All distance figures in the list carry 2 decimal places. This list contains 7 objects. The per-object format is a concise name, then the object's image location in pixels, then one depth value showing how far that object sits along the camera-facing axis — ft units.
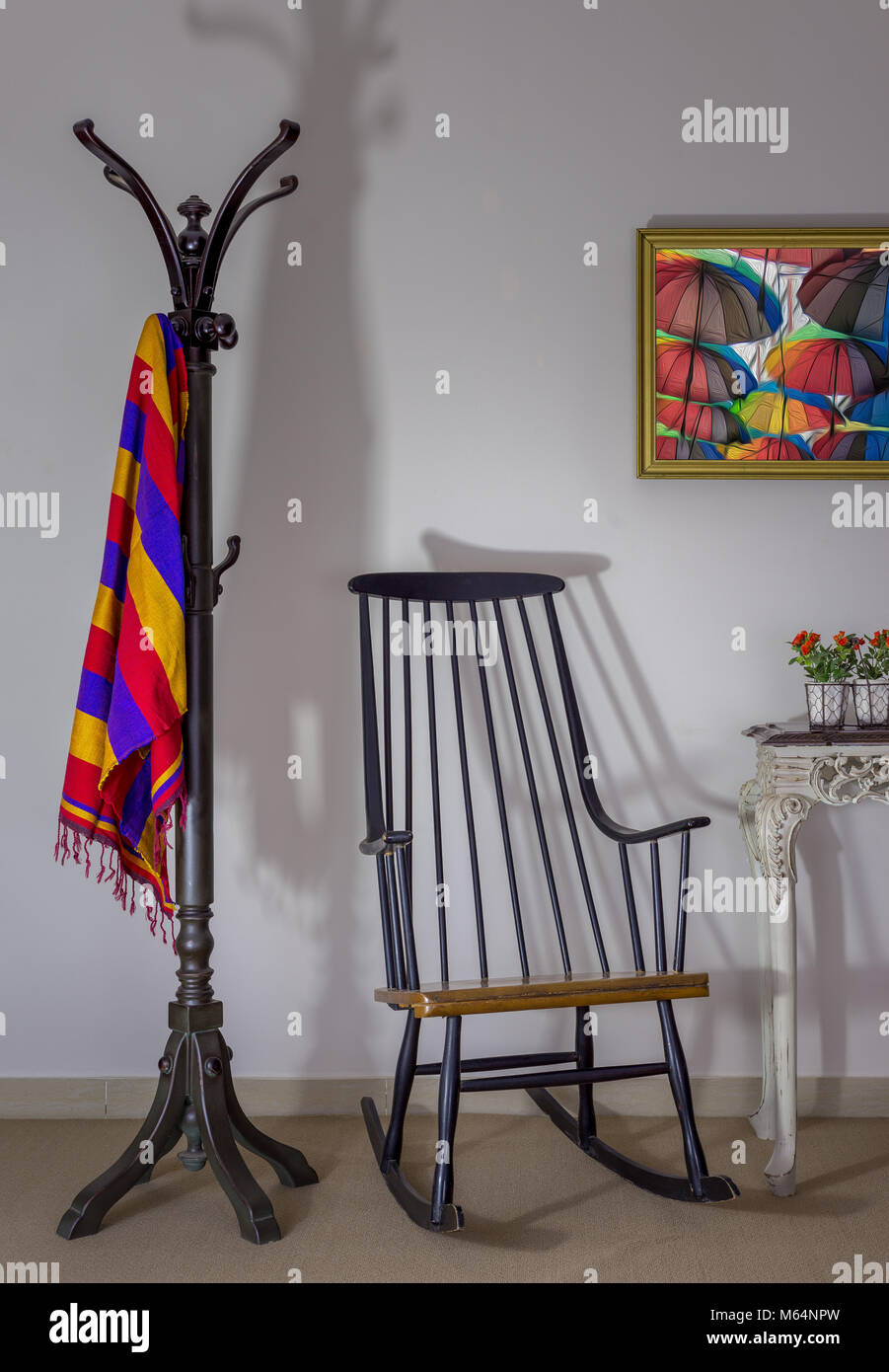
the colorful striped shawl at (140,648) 6.15
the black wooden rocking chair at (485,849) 5.83
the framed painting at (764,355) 7.84
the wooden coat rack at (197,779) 6.20
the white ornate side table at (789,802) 6.53
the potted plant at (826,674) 6.86
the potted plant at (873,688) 6.88
